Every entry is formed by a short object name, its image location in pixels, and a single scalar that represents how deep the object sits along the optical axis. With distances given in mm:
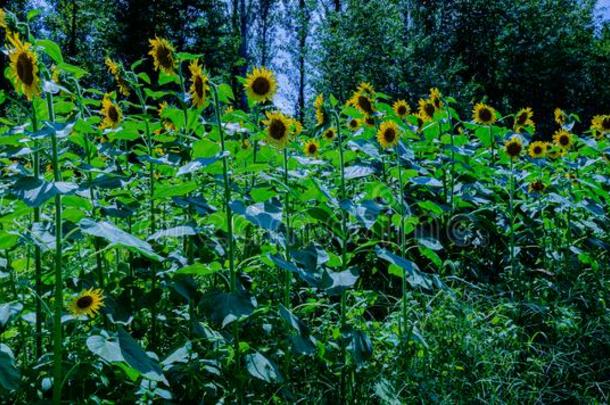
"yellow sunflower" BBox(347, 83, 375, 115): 3375
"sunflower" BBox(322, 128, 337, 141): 4700
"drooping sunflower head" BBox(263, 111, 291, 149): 2389
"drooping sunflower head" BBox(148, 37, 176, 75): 2517
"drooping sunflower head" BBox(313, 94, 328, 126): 3801
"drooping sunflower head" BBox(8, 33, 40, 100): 1684
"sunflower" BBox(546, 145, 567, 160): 4441
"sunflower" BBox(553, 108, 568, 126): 4895
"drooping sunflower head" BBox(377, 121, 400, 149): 3068
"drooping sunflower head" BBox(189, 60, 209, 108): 2373
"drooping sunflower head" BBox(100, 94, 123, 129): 2730
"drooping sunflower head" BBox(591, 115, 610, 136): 4888
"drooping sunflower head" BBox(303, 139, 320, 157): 3803
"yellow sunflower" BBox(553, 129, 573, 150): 4758
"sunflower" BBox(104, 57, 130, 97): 2840
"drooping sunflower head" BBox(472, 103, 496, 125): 3898
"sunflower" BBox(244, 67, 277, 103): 2477
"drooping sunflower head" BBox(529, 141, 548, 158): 4230
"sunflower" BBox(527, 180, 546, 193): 3781
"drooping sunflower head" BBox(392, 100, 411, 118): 4180
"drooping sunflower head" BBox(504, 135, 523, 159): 3709
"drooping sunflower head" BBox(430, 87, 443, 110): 4098
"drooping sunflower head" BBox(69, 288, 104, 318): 1810
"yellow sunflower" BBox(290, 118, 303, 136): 3459
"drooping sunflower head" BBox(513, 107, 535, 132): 4168
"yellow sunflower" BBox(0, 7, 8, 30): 1856
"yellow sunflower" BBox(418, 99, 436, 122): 4258
